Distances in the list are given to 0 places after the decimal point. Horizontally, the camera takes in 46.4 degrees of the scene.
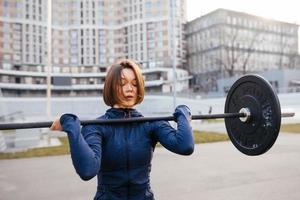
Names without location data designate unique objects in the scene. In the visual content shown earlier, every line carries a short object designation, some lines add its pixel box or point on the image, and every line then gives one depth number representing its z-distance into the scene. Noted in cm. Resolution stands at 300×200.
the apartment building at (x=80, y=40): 8019
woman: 191
